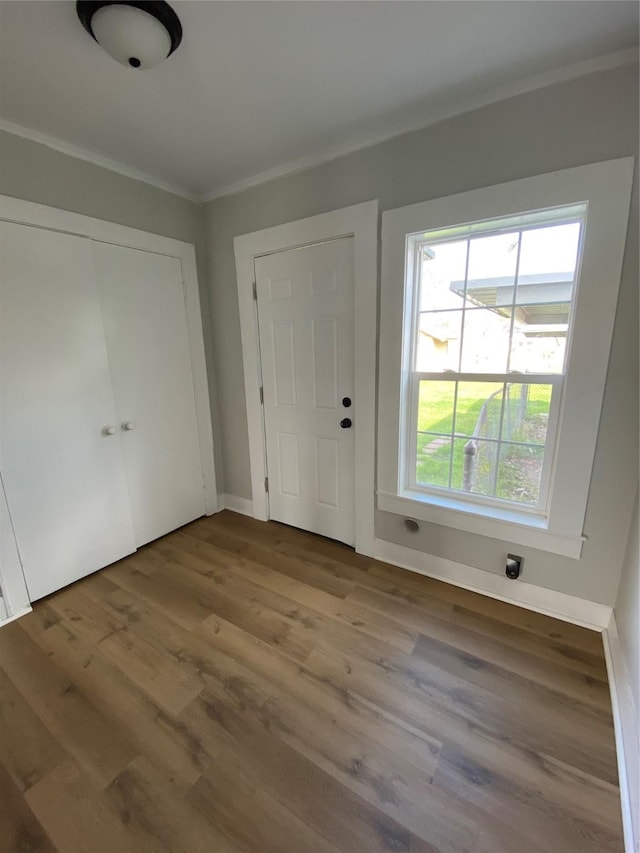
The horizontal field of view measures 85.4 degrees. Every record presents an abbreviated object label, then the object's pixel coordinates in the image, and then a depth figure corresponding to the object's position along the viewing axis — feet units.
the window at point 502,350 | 4.71
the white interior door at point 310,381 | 6.93
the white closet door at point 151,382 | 6.98
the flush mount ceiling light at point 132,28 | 3.57
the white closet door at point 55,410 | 5.67
